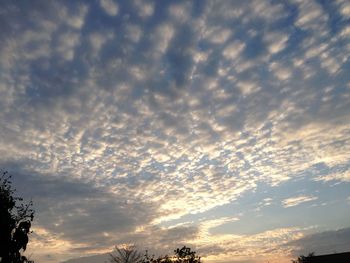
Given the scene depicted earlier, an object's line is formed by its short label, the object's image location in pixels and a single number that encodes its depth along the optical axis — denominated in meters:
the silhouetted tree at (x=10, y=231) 36.19
